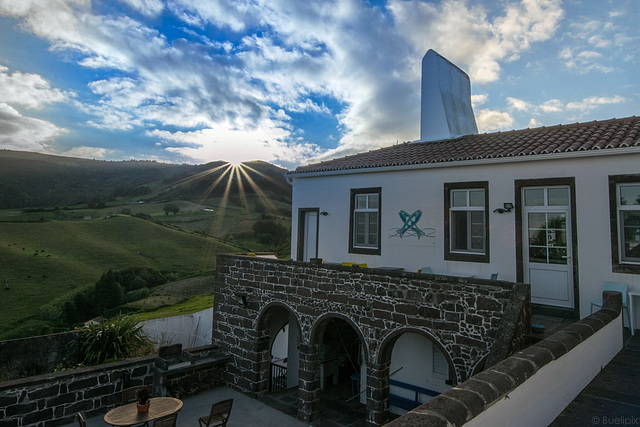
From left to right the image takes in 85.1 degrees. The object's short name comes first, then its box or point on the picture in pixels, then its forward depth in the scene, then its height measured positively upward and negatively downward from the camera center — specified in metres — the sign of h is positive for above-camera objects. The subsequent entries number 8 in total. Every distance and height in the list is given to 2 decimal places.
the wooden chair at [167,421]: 6.98 -3.82
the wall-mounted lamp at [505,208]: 8.11 +0.78
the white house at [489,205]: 7.02 +0.89
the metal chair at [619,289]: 6.66 -0.89
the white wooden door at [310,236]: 12.34 +0.04
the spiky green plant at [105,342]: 10.56 -3.39
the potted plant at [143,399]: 7.24 -3.48
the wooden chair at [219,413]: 7.66 -3.93
